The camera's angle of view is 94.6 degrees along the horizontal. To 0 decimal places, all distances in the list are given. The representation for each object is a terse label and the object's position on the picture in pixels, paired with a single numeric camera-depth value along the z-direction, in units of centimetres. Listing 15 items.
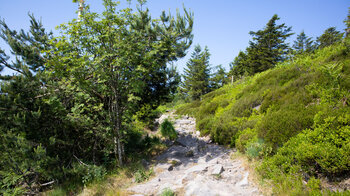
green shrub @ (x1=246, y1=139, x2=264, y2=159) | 459
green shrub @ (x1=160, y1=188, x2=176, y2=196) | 362
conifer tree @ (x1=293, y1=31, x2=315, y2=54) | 4995
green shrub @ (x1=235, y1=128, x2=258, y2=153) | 533
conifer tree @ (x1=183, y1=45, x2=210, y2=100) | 2859
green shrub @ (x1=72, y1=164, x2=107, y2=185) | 478
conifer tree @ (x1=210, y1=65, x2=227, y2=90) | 3038
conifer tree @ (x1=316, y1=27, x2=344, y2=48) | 3686
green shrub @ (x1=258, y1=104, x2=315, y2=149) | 430
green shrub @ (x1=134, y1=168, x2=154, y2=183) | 513
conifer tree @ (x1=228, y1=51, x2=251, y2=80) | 2523
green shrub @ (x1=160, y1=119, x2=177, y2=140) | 845
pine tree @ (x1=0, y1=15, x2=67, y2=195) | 392
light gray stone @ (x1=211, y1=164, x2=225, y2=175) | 440
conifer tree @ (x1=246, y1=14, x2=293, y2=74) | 2411
